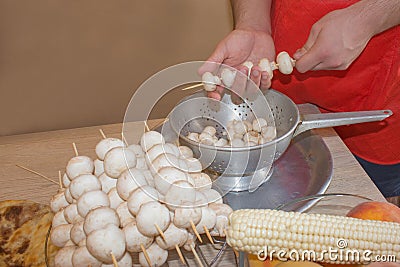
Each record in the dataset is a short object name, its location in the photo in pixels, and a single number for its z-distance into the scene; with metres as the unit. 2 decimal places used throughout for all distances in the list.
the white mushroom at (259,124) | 1.25
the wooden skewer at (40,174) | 1.18
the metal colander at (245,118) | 1.08
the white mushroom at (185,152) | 1.05
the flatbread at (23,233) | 0.95
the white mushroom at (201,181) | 0.97
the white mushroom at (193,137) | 1.16
